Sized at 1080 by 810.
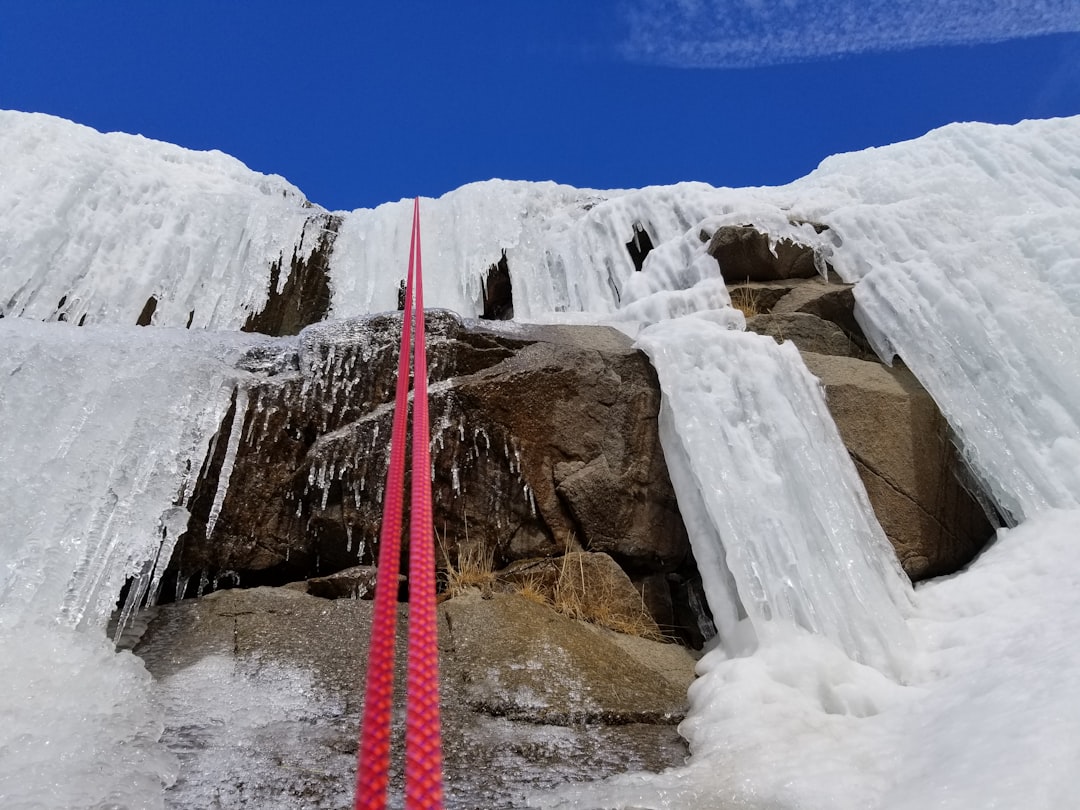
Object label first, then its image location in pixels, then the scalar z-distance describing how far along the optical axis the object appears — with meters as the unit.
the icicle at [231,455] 3.77
